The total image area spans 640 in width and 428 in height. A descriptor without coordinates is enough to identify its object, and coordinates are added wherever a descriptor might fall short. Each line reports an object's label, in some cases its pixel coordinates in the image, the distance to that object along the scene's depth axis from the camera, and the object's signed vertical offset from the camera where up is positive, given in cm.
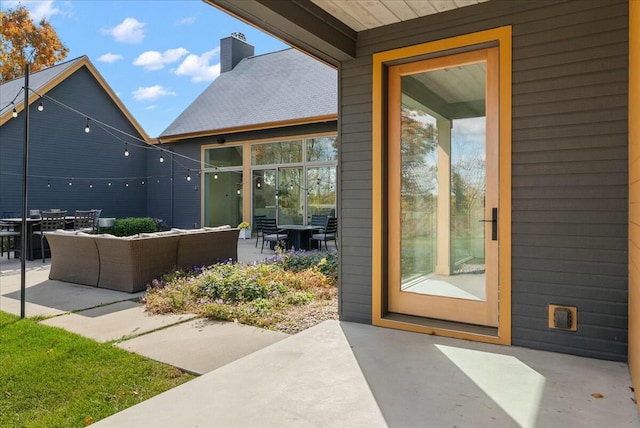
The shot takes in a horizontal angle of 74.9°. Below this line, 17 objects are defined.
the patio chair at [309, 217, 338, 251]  866 -45
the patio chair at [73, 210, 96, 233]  887 -17
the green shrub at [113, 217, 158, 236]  1093 -35
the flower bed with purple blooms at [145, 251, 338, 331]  416 -92
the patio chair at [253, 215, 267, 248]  934 -23
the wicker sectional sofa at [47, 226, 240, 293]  530 -58
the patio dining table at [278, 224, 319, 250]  889 -50
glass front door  332 +21
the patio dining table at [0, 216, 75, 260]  802 -38
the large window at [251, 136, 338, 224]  1091 +95
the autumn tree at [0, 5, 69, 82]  1802 +760
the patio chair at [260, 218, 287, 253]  892 -41
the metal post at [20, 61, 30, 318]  420 +20
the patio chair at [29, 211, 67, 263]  790 -18
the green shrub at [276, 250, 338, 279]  603 -75
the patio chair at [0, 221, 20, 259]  788 -41
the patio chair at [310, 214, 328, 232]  1003 -18
